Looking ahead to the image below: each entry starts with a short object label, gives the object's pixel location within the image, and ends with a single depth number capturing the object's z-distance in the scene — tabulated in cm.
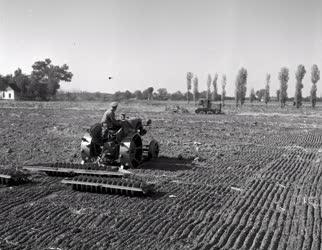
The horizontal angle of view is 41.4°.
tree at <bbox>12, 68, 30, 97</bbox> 9012
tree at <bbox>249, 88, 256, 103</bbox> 10584
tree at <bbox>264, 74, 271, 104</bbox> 8521
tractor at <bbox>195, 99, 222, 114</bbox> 5225
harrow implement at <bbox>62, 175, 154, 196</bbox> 956
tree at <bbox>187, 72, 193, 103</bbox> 10119
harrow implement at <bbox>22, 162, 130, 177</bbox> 1076
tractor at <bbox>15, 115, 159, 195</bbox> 974
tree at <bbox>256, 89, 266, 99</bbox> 13150
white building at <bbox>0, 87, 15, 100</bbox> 9156
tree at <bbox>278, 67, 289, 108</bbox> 7950
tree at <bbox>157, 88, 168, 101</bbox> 12014
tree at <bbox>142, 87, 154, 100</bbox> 10803
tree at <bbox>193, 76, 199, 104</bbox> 10026
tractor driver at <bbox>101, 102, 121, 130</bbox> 1230
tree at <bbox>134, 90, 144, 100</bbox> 11538
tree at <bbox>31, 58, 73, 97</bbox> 11512
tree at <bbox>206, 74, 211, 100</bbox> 9838
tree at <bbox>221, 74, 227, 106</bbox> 9269
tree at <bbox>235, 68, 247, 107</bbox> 8450
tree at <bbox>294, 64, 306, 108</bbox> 7656
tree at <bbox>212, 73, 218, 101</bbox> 10006
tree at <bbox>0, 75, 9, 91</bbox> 9544
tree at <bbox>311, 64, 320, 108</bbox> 7925
